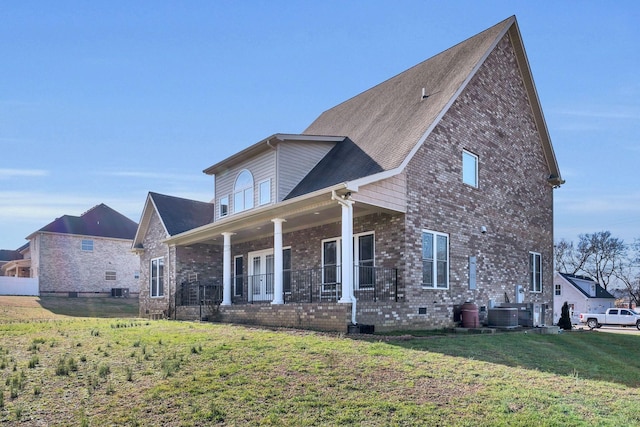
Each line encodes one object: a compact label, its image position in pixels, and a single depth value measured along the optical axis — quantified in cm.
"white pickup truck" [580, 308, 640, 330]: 3684
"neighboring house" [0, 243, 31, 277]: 4631
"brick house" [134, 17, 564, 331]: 1418
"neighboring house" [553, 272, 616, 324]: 4922
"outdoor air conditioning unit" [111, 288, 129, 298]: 4232
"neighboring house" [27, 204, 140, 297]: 4050
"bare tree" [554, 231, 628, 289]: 6216
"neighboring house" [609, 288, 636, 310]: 6456
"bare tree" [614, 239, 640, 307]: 6200
